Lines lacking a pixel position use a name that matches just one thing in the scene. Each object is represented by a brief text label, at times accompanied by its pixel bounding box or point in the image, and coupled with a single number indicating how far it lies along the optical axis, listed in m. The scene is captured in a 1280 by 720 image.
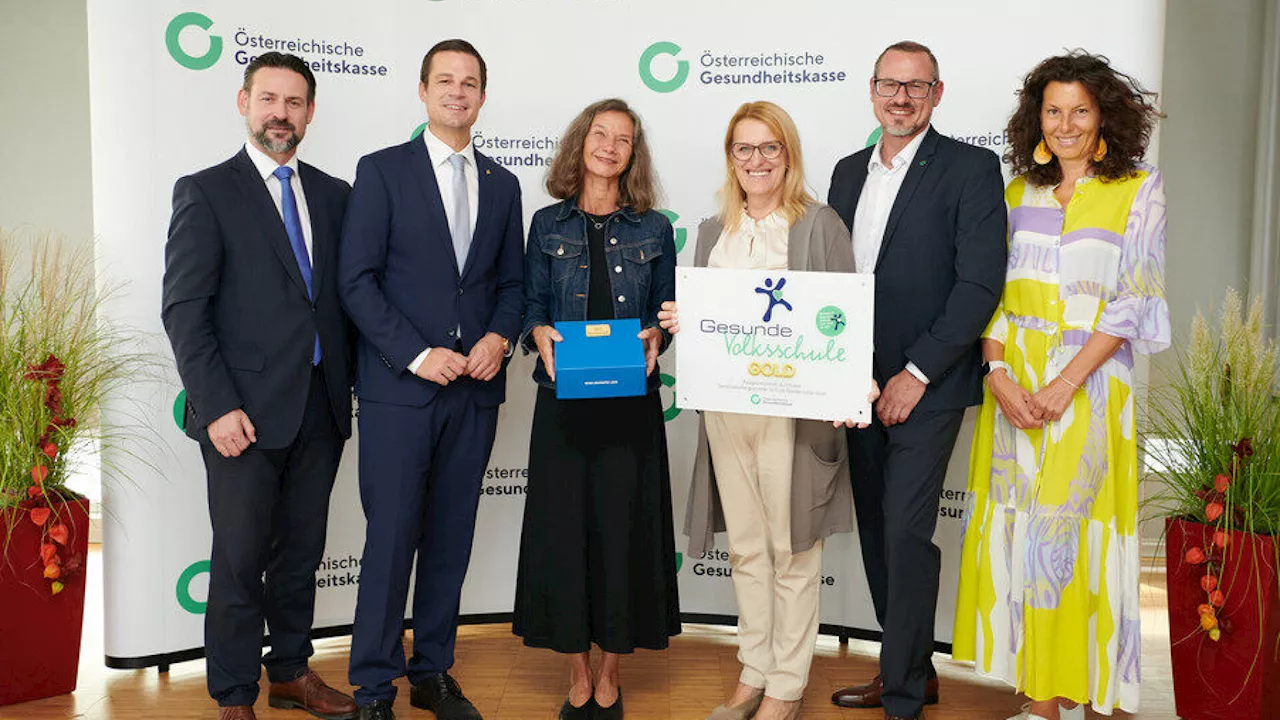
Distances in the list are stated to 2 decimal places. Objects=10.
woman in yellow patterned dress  3.00
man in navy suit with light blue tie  3.15
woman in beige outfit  3.00
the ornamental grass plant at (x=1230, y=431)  3.16
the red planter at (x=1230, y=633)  3.12
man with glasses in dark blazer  3.07
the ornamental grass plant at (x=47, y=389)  3.37
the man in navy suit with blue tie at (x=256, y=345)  3.01
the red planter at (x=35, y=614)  3.39
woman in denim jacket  3.15
